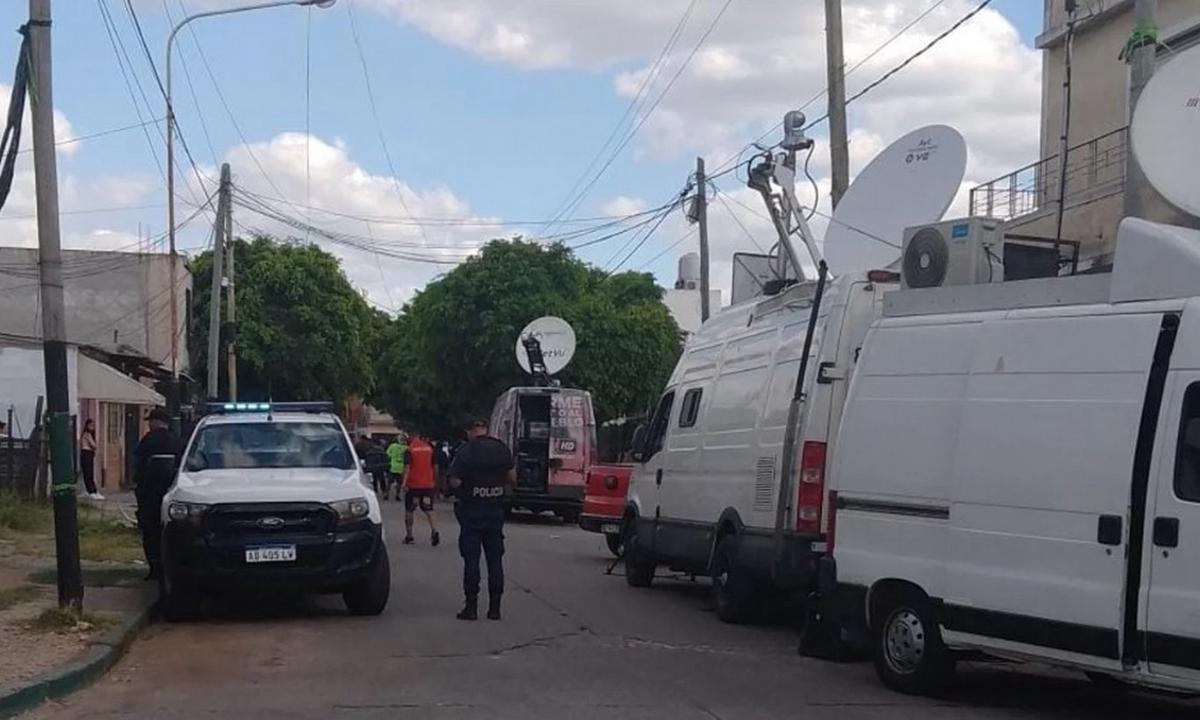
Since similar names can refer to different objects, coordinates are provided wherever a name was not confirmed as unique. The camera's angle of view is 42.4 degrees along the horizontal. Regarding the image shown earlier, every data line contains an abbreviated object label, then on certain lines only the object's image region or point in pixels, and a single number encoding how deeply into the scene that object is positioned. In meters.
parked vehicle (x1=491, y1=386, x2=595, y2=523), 31.70
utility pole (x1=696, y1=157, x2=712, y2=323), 33.81
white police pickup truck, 13.17
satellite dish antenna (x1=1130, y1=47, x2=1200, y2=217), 9.54
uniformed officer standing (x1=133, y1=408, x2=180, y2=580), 15.16
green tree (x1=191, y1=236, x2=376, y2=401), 54.44
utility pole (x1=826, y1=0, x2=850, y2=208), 18.72
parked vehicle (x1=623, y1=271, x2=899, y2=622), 12.41
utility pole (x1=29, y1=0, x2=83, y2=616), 12.17
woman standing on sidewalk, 30.67
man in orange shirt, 23.12
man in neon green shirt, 36.38
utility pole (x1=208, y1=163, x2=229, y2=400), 31.09
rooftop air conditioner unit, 10.92
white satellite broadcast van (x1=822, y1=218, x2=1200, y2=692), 8.37
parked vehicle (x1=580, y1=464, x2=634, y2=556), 21.09
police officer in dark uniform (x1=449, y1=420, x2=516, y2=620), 13.63
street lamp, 22.53
